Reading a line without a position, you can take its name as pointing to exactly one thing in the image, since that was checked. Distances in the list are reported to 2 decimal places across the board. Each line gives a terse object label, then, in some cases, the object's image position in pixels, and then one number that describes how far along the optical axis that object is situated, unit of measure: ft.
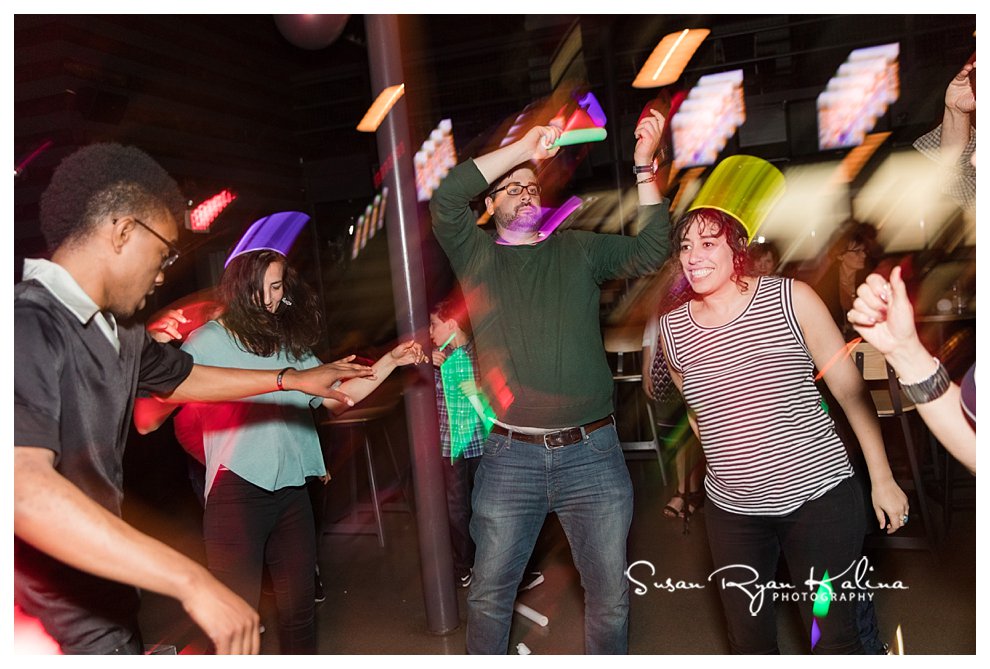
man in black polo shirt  4.59
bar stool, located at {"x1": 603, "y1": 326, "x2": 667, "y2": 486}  16.15
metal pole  9.54
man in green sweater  7.26
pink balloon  12.68
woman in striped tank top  6.45
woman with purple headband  7.51
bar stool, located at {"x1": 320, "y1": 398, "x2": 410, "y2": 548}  14.26
